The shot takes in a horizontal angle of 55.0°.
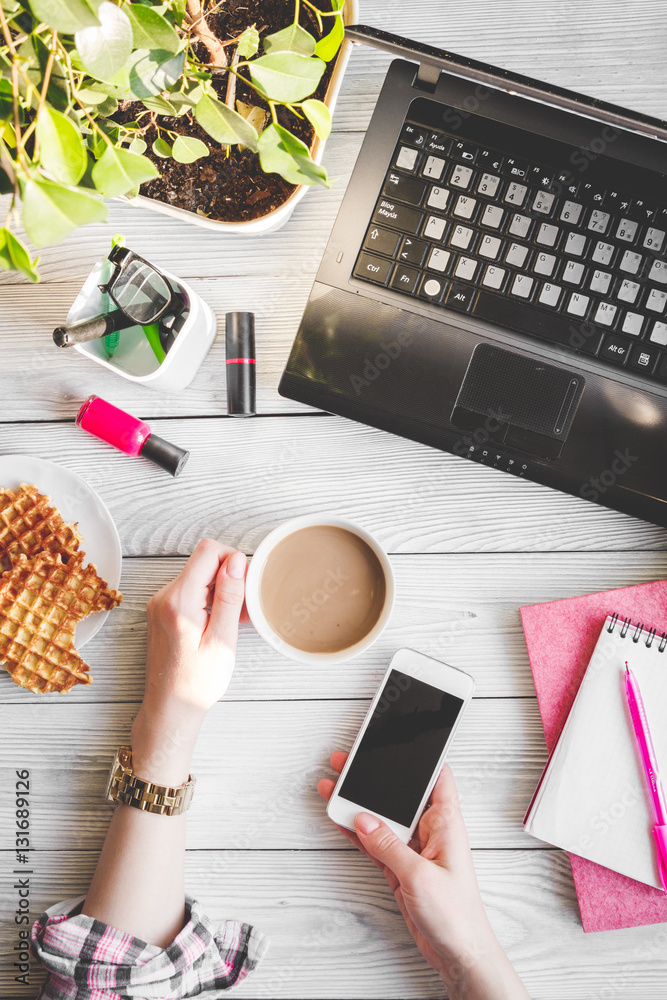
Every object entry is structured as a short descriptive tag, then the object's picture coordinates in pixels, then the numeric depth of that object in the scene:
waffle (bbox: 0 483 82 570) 0.76
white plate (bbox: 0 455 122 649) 0.78
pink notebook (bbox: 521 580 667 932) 0.78
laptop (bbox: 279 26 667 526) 0.67
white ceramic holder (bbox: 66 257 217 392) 0.71
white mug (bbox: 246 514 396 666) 0.70
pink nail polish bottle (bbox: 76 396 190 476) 0.78
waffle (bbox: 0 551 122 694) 0.75
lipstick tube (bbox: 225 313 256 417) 0.77
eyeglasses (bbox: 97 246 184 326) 0.69
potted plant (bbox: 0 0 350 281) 0.33
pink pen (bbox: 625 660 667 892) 0.75
